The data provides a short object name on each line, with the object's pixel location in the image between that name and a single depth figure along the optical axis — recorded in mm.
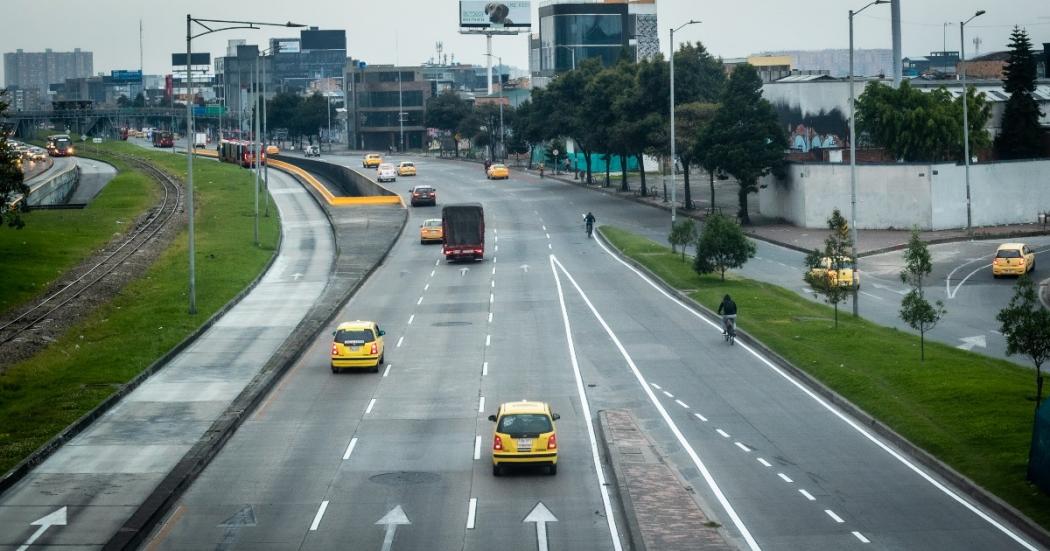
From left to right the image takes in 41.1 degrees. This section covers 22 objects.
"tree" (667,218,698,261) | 71881
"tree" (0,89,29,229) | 63562
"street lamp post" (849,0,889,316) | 54844
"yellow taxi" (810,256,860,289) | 51281
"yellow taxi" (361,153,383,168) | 150875
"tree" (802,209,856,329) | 50947
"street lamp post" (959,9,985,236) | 83375
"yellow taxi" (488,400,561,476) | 30000
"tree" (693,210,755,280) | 63344
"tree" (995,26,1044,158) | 105250
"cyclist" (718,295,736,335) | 47375
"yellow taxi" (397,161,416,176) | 138625
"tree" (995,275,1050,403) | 32781
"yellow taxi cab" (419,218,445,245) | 83250
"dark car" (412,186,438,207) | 104875
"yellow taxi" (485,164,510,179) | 133875
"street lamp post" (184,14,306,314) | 51781
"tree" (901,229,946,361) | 42188
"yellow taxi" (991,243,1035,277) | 67938
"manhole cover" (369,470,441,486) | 29781
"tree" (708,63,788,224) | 93000
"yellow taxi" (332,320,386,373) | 43594
